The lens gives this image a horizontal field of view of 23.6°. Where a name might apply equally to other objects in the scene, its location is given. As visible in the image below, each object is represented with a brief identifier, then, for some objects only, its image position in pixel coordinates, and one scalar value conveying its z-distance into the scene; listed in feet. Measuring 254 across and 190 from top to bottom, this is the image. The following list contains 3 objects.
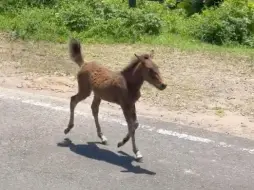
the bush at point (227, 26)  41.42
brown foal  21.09
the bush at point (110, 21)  40.40
